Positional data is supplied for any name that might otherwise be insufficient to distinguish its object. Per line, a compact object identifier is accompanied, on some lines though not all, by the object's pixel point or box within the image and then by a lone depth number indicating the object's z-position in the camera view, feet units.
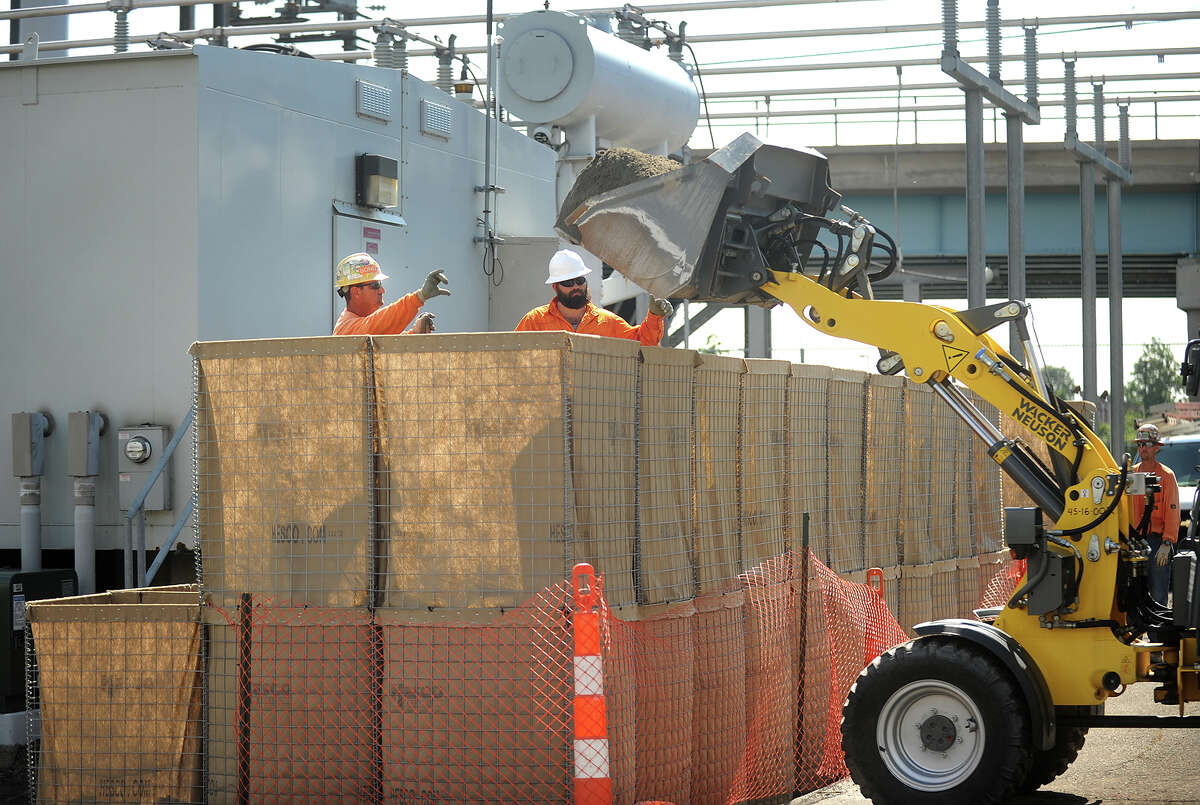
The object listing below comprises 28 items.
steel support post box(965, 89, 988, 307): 51.98
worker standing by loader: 23.72
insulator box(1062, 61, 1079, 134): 77.36
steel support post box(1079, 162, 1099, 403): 84.53
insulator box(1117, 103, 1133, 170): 94.89
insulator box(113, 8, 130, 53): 58.18
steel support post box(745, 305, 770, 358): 91.35
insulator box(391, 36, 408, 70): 46.68
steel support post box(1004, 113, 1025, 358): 61.57
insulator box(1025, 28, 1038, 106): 63.41
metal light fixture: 34.27
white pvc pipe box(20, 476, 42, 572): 30.01
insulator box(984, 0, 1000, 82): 54.08
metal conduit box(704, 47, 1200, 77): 88.53
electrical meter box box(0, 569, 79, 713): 28.32
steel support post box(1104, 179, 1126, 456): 95.14
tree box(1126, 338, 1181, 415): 179.05
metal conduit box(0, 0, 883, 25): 73.28
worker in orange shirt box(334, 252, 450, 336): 26.84
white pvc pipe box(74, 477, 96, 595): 29.53
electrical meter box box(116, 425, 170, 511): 29.35
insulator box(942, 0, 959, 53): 48.75
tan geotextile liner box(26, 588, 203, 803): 21.93
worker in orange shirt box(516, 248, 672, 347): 27.84
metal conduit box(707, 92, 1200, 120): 101.97
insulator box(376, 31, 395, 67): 46.47
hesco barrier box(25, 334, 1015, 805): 20.18
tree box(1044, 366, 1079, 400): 157.93
